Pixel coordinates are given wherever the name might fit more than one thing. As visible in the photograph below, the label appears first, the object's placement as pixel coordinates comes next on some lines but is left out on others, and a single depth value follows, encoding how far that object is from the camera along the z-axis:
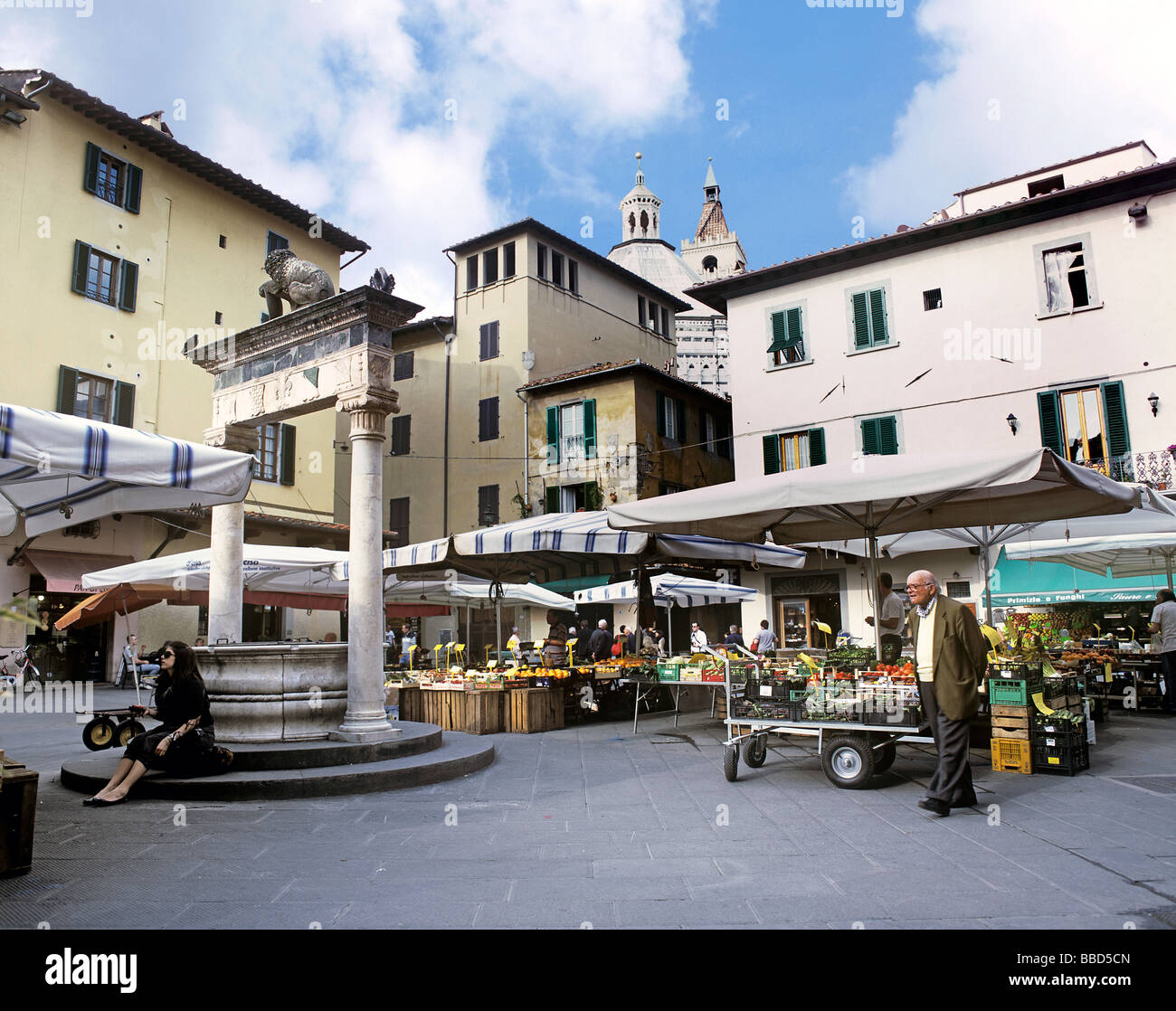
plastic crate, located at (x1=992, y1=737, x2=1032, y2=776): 7.04
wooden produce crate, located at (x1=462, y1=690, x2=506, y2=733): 10.45
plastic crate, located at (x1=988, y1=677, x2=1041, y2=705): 6.98
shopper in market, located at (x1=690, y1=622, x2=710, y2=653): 16.60
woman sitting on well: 6.12
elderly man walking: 5.62
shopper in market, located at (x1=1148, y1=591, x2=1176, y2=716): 10.89
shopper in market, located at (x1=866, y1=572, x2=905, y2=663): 9.76
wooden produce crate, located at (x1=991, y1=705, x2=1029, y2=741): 7.08
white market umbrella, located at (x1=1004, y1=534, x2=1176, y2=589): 11.03
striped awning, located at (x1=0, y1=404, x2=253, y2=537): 4.58
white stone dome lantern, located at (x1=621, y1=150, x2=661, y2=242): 76.12
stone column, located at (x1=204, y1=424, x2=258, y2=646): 8.74
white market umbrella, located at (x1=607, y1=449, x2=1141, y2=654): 6.57
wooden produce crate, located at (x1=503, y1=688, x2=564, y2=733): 10.66
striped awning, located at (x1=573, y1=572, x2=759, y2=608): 15.75
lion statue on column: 8.98
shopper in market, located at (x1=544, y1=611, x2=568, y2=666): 11.96
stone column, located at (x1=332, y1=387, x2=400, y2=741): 7.56
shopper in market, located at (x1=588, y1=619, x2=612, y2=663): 13.06
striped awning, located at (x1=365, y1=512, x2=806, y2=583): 10.29
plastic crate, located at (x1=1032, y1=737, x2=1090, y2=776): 6.88
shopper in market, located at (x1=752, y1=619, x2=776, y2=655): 14.31
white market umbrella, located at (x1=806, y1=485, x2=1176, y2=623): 10.10
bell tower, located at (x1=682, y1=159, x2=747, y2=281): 74.88
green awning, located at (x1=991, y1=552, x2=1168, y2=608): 17.55
